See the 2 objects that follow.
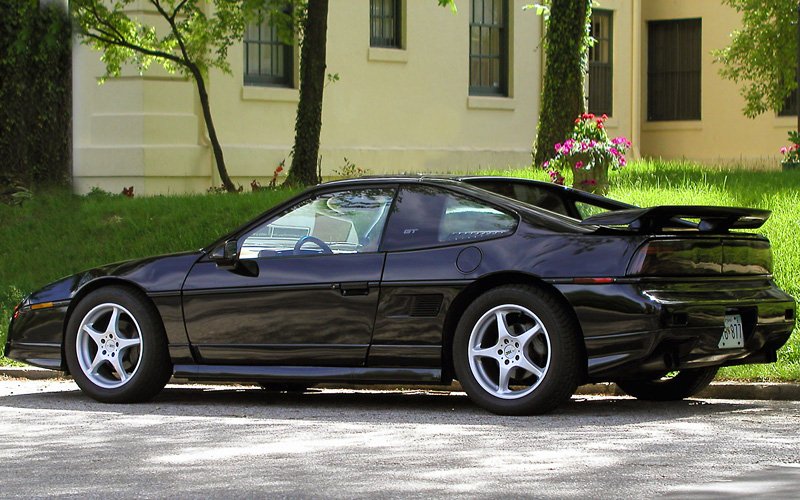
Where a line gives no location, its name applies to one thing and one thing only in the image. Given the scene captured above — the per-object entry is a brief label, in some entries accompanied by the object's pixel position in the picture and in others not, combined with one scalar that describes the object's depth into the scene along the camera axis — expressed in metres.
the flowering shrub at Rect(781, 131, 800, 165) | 18.88
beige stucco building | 21.42
